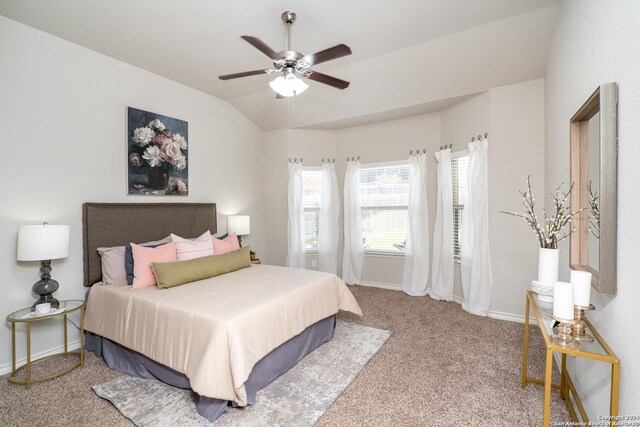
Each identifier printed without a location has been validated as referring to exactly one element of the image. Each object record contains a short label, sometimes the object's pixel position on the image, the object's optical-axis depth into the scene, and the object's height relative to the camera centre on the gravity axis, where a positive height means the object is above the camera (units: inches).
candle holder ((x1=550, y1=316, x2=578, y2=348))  52.9 -23.2
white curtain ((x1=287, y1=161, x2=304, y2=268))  196.2 -5.1
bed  72.5 -32.8
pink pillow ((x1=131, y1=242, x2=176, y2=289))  104.8 -18.6
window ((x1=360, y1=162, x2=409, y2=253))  186.5 +3.0
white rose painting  131.0 +26.9
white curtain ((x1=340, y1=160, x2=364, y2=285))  193.8 -11.0
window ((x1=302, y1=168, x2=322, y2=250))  203.2 +3.8
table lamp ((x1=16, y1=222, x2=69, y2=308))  91.1 -12.0
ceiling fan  84.7 +45.7
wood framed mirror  49.6 +5.0
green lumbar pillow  103.2 -22.3
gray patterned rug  73.0 -51.9
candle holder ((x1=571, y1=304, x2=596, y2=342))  54.9 -22.2
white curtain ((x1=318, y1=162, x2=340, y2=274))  198.2 -9.2
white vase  69.2 -13.6
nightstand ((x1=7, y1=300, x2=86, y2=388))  87.1 -37.4
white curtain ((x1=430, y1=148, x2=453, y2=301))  160.4 -13.3
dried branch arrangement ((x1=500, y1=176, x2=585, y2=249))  67.0 -2.8
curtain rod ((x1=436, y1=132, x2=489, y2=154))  140.2 +35.9
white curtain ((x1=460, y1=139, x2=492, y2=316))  140.3 -12.6
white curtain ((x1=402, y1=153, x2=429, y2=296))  173.0 -11.1
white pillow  121.0 -15.8
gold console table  44.8 -23.7
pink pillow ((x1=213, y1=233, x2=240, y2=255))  136.4 -16.4
